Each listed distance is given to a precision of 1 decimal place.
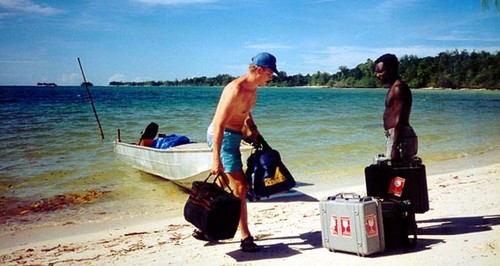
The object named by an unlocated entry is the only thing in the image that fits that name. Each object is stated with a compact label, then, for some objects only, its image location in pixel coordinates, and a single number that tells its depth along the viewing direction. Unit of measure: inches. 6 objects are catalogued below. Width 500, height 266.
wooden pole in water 845.2
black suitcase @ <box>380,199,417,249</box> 169.1
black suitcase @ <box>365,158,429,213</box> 177.2
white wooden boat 356.5
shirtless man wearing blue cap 167.9
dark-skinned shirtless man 181.5
